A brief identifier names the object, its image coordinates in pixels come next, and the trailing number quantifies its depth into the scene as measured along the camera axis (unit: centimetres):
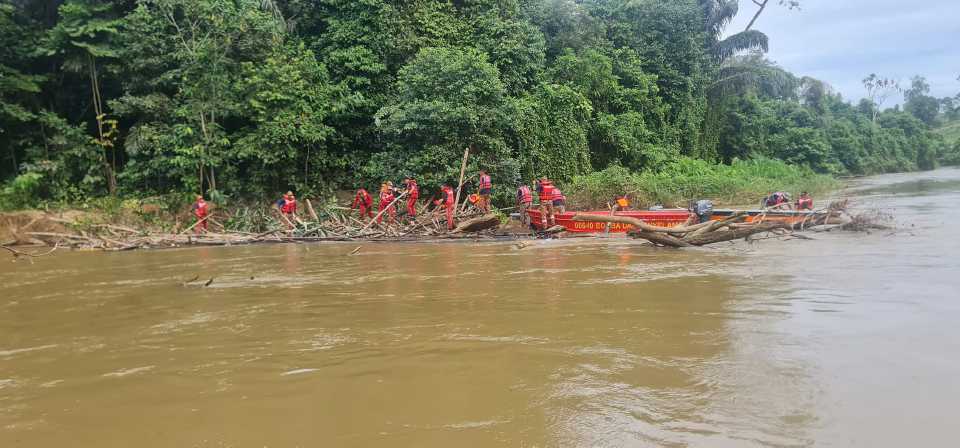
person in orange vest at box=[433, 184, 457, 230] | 1530
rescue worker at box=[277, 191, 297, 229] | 1673
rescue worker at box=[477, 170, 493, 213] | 1536
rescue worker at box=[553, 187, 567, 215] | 1482
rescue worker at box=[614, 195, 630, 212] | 1402
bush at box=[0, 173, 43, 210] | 1683
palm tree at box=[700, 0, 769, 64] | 2867
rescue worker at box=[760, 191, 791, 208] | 1391
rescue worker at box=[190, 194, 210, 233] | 1627
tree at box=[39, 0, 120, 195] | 1702
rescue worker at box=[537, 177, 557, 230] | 1452
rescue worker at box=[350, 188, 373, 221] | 1672
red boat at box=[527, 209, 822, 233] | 1236
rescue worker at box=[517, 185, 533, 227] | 1534
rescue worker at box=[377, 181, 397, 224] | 1600
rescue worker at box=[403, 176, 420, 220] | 1595
